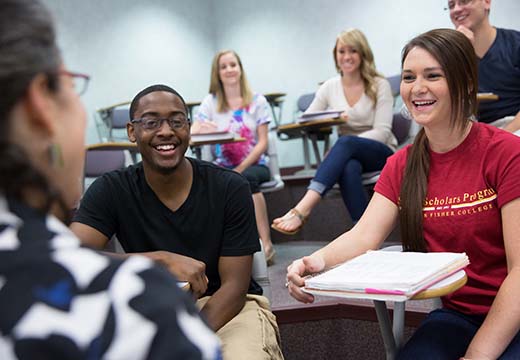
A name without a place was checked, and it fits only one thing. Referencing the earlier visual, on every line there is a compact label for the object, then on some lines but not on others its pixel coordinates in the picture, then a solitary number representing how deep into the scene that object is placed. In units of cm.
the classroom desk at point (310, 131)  315
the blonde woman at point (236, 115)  340
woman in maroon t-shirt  127
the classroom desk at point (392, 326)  127
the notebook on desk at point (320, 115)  310
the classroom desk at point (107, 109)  555
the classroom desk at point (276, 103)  604
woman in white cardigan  275
